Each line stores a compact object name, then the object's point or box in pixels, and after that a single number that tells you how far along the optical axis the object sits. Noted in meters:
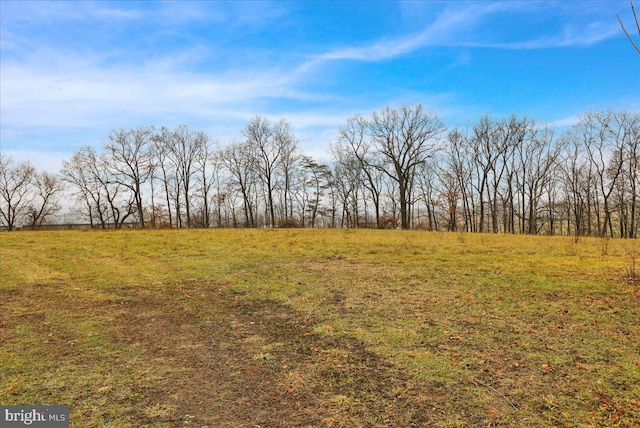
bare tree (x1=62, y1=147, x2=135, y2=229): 40.47
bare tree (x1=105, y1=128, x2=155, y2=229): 39.66
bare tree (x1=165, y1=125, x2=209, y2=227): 42.59
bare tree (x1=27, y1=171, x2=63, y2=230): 40.38
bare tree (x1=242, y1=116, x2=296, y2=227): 41.53
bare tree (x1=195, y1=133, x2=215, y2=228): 43.16
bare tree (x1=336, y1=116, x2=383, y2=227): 39.91
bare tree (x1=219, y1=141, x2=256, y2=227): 42.78
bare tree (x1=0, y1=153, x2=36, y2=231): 39.41
